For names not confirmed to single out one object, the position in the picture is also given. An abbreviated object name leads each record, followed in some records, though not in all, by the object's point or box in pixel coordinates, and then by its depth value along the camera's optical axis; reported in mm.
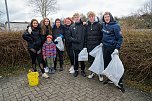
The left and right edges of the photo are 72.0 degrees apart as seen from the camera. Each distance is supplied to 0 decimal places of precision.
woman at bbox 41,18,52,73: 3481
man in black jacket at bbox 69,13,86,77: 3292
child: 3538
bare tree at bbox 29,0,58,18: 17482
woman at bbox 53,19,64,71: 3698
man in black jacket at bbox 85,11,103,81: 3129
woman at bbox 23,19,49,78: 3328
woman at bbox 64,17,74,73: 3669
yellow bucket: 3042
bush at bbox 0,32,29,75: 4158
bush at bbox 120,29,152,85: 2996
